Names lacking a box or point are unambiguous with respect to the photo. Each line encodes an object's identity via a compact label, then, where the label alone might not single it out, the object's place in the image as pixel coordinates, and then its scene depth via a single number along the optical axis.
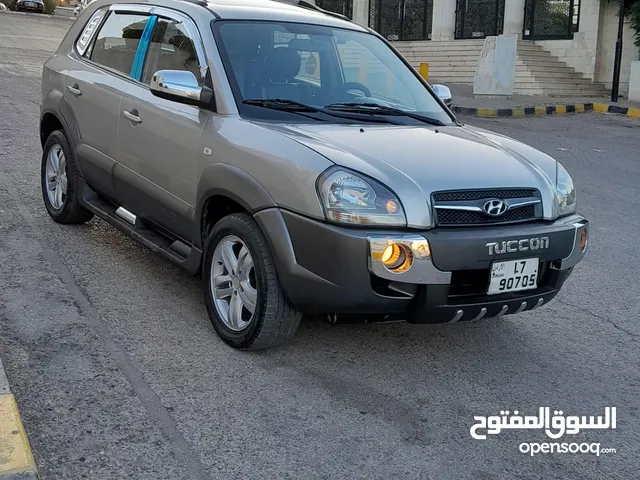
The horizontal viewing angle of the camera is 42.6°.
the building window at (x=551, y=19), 23.10
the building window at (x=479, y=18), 25.16
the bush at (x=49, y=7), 51.41
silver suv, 3.76
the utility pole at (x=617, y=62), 19.02
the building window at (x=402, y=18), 27.33
